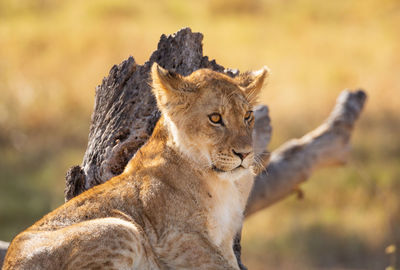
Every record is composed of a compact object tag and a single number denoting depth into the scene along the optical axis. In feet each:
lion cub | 29.48
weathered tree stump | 36.55
